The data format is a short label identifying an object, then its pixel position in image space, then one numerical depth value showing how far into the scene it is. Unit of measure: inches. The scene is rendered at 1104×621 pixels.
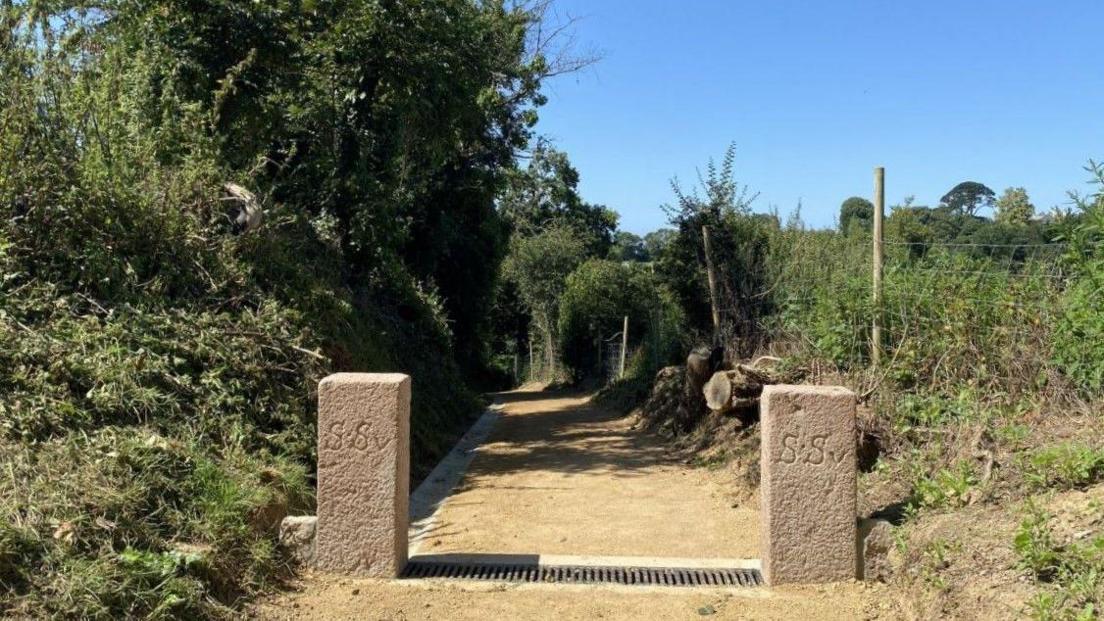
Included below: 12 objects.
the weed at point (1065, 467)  163.3
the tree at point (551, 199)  1449.3
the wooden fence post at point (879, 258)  267.4
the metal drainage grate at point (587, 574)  181.3
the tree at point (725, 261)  403.2
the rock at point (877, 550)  174.9
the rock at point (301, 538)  183.2
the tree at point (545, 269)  1144.2
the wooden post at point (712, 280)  416.5
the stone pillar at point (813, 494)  173.3
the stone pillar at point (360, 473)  178.5
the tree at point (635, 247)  3101.6
